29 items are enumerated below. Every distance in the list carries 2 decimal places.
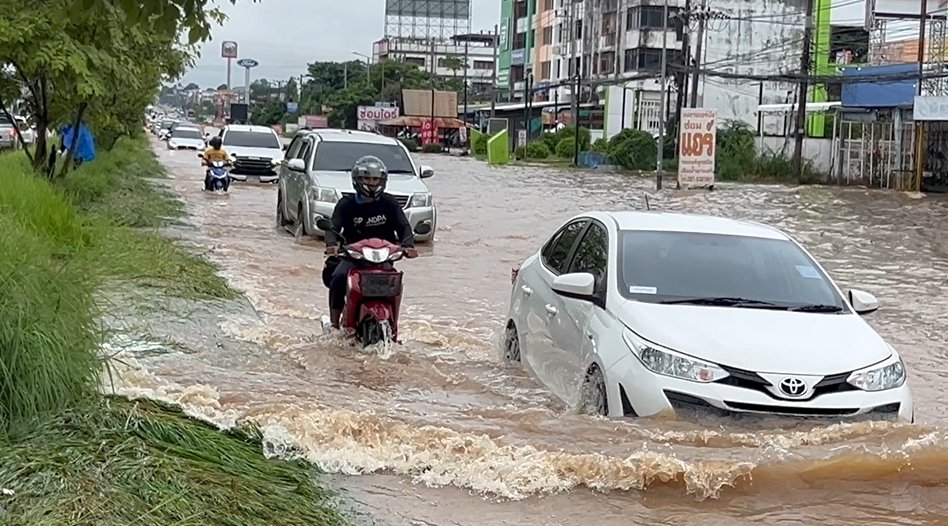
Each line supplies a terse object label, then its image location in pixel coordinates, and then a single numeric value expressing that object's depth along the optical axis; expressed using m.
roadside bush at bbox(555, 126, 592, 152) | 64.31
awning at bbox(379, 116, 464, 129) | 83.00
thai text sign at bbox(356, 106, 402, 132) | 92.00
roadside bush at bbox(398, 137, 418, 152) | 79.38
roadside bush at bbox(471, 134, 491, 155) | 72.49
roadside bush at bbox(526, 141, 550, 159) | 67.44
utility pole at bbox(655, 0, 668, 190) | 38.94
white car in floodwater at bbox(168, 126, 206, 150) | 56.62
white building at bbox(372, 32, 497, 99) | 132.39
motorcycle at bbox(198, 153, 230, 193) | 28.09
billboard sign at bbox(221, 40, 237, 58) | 143.52
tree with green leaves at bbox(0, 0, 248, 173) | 13.96
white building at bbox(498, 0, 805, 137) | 73.62
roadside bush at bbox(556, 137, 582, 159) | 65.50
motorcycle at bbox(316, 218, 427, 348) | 9.16
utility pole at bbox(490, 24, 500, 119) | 87.69
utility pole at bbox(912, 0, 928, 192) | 39.12
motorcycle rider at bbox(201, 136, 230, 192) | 28.00
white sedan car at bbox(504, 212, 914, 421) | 6.46
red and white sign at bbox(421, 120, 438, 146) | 83.25
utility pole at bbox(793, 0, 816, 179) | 45.78
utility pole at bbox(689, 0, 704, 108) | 48.67
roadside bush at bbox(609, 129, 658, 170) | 54.28
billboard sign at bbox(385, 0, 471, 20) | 134.25
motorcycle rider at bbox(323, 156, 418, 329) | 9.48
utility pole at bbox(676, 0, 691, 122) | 47.89
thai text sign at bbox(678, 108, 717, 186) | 37.91
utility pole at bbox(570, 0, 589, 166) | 59.66
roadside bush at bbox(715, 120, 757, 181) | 48.44
